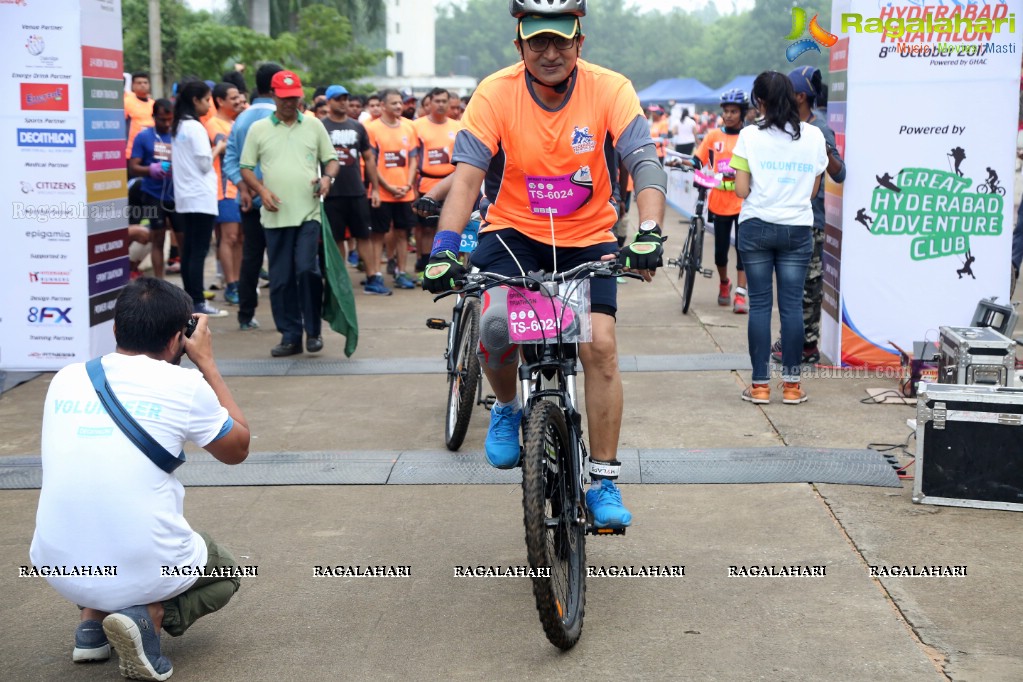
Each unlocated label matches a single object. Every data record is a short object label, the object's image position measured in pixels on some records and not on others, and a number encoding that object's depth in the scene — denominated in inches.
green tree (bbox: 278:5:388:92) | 1441.9
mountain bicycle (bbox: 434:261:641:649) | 158.2
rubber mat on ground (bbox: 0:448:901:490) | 236.4
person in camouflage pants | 319.6
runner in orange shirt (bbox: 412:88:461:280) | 498.9
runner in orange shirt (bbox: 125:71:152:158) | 523.8
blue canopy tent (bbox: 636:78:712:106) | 2057.1
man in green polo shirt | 359.6
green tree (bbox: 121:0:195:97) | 1125.7
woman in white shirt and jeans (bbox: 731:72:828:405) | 290.0
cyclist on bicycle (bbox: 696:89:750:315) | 433.4
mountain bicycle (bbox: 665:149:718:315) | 426.9
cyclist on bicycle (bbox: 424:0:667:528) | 175.2
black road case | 213.6
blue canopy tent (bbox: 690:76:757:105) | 1577.1
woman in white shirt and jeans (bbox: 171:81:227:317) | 402.9
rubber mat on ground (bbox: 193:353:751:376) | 343.0
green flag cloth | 351.6
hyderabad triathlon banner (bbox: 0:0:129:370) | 324.5
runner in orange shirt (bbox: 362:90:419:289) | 509.4
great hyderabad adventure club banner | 314.5
